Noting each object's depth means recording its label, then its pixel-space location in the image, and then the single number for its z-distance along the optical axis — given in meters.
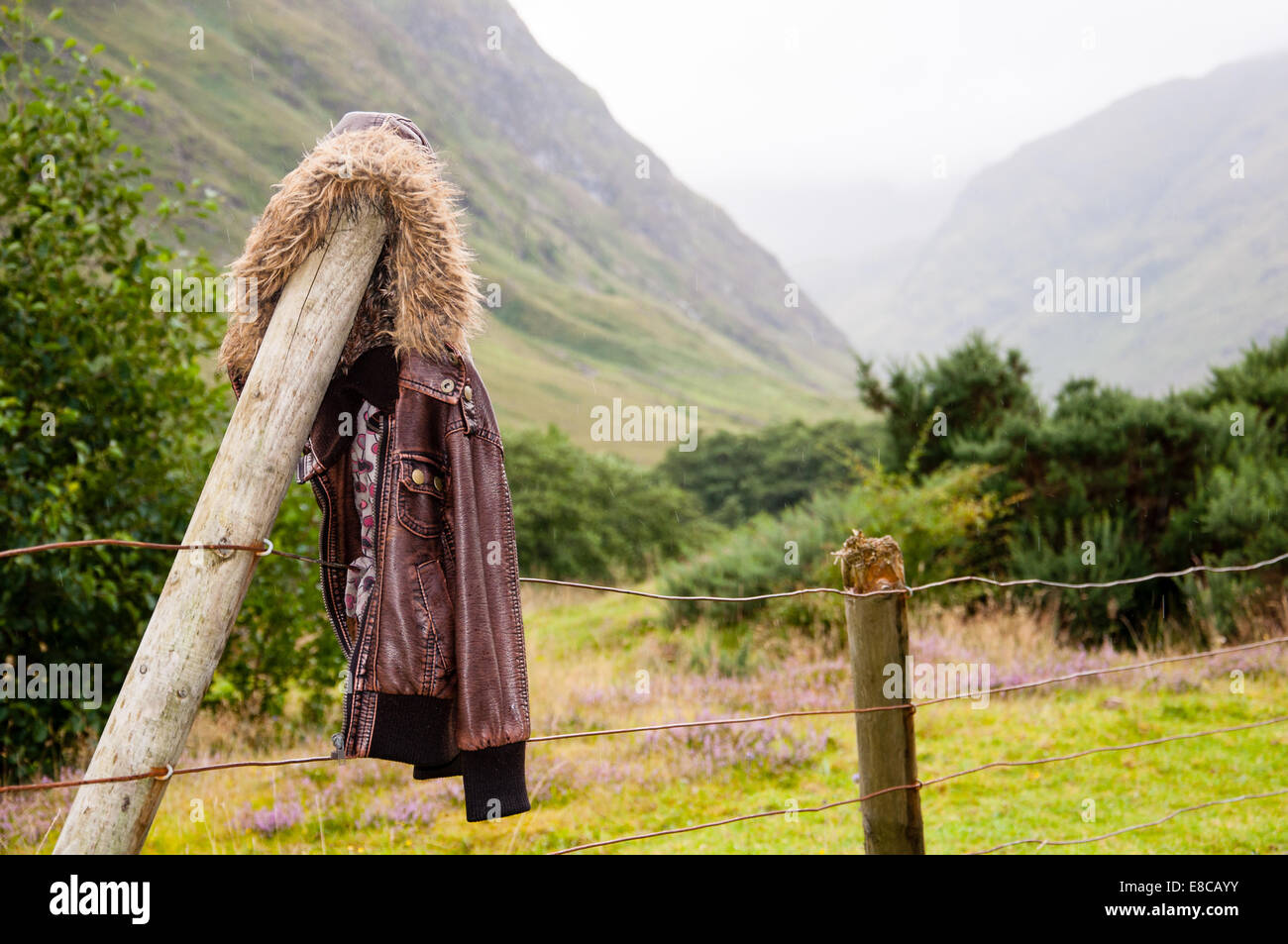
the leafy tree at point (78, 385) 4.80
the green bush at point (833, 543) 8.95
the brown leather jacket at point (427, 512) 2.12
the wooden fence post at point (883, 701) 2.61
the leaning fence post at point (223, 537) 1.83
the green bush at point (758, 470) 24.00
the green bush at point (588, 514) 16.16
